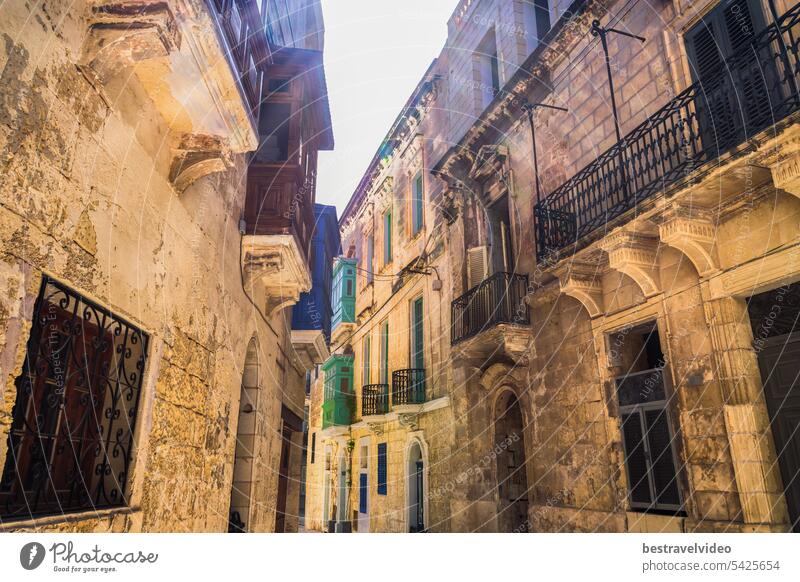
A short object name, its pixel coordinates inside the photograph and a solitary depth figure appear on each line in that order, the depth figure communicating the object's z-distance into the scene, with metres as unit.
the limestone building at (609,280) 5.60
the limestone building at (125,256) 2.73
